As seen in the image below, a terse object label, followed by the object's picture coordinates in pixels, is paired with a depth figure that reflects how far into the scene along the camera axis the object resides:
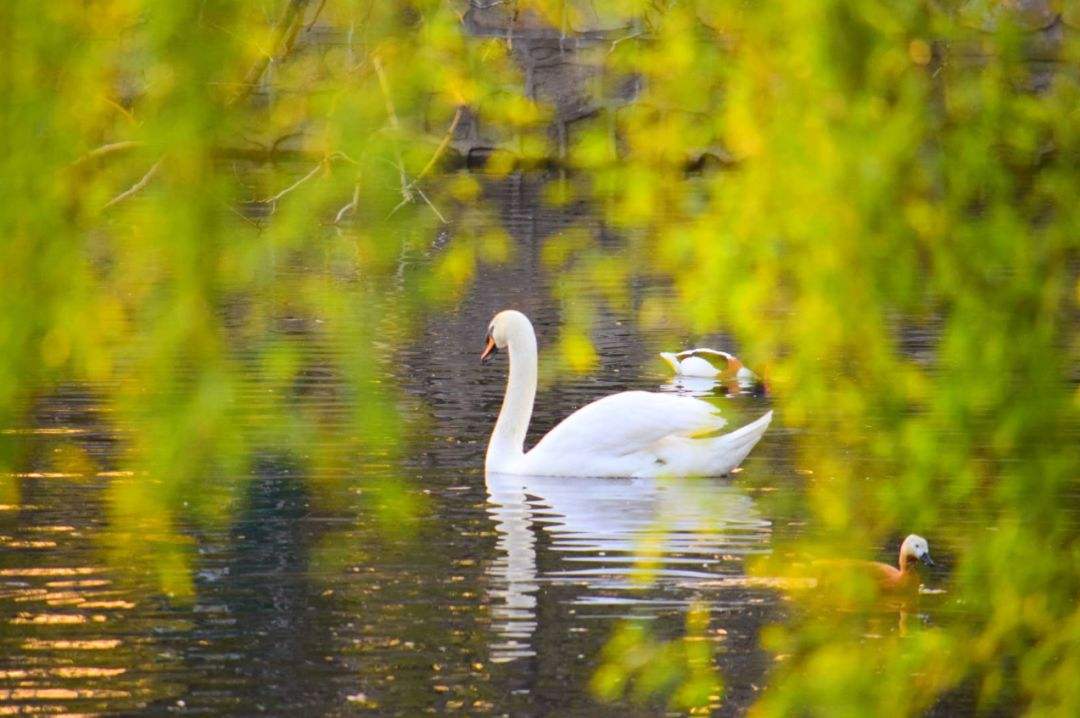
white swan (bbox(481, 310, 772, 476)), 24.37
